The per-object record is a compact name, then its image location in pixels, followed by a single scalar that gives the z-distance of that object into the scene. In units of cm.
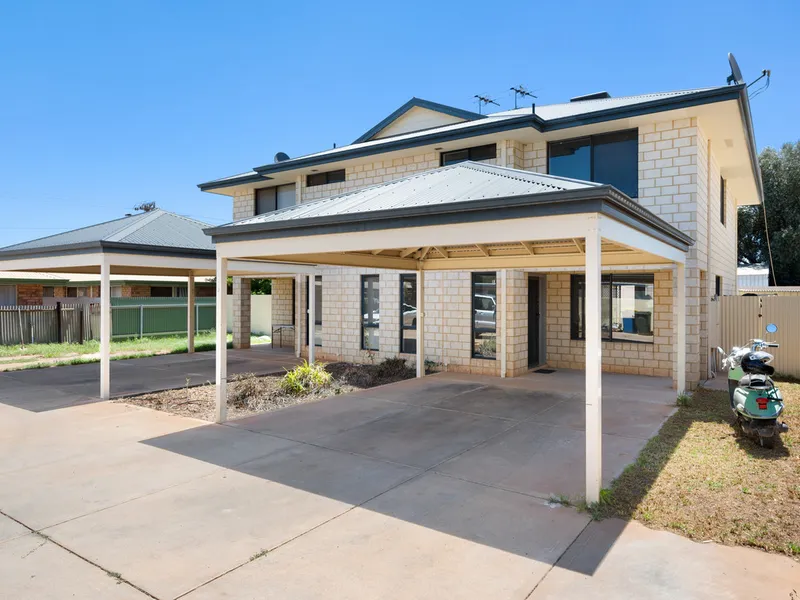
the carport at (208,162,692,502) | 493
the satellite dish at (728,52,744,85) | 1034
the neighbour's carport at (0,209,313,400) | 985
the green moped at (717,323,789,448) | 615
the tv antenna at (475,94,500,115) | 1877
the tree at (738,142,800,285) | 2956
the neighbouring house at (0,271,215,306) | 2205
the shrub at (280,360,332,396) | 1021
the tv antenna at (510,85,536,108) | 1637
